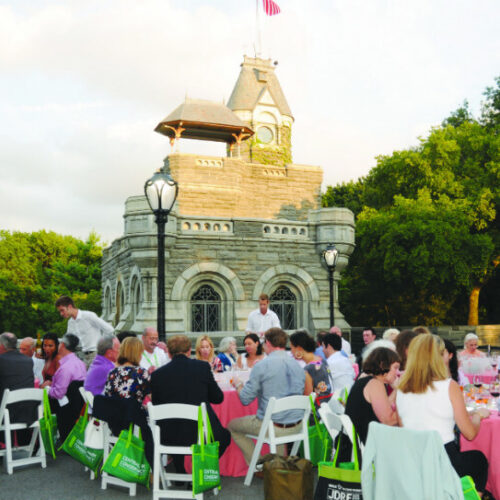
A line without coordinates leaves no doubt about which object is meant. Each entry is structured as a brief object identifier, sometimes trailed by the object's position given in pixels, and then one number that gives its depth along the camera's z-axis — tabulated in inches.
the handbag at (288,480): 200.4
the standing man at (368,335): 412.5
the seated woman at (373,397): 187.8
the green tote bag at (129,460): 215.3
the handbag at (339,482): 173.6
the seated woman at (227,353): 362.9
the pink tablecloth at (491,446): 197.5
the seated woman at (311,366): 261.9
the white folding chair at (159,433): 209.6
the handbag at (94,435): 245.1
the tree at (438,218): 1020.5
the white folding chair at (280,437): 223.0
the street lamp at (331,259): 617.0
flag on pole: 1531.7
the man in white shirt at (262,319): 454.3
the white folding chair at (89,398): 243.8
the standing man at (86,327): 359.3
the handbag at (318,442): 250.8
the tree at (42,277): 1739.7
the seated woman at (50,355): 312.5
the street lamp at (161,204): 351.9
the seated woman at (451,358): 252.8
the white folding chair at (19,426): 252.7
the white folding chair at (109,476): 230.7
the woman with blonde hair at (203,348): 327.9
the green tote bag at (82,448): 245.8
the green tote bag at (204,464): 204.0
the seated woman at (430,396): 171.6
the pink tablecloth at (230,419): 258.8
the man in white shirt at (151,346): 331.1
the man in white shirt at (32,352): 341.7
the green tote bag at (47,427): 267.9
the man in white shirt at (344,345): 410.7
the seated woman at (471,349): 364.8
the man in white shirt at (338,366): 292.0
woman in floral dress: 232.8
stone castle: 673.6
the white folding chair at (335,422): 180.9
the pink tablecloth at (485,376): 305.4
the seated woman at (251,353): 319.9
